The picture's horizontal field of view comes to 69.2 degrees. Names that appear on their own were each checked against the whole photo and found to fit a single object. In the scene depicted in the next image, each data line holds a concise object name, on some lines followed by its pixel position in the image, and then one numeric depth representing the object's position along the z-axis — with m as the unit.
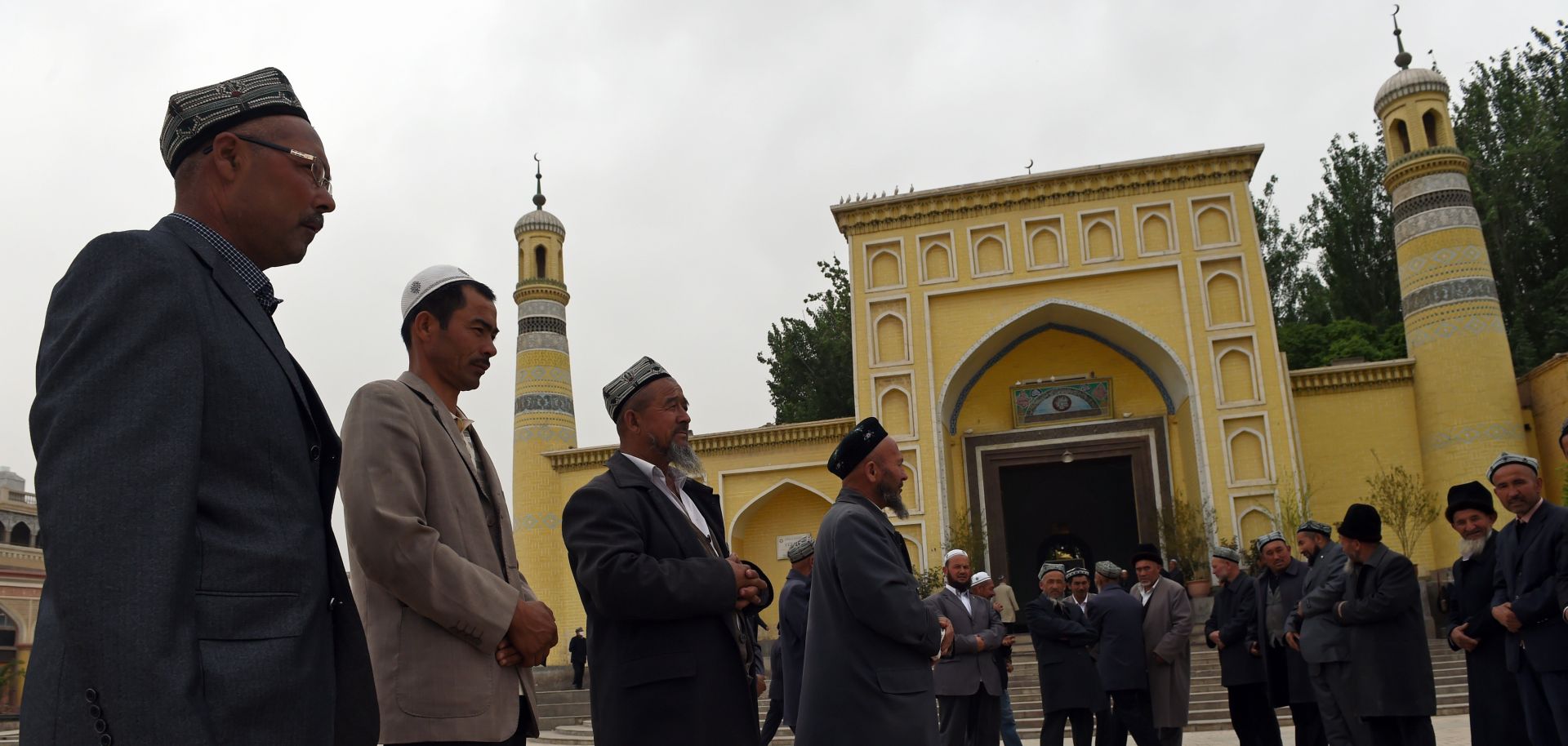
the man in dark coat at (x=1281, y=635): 6.95
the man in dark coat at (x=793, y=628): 7.26
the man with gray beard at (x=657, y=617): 2.91
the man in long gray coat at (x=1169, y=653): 7.16
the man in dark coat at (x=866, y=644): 3.54
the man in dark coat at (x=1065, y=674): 7.10
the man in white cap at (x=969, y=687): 6.55
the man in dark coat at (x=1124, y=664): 7.22
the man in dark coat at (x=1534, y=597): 4.59
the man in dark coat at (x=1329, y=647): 5.93
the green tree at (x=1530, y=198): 21.86
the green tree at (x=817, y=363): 29.28
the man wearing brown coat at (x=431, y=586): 2.24
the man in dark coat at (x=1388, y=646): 5.63
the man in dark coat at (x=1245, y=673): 7.23
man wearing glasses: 1.24
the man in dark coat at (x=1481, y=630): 5.19
